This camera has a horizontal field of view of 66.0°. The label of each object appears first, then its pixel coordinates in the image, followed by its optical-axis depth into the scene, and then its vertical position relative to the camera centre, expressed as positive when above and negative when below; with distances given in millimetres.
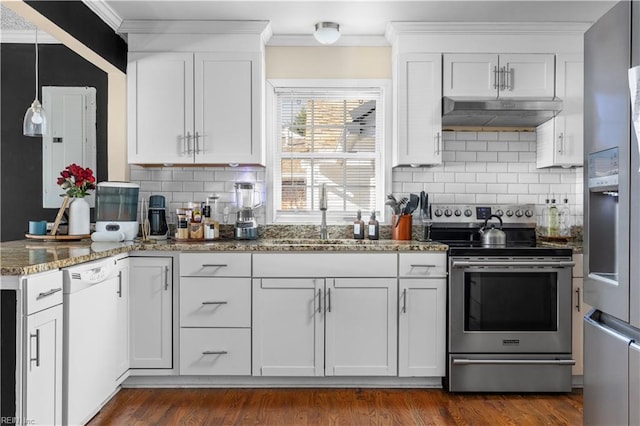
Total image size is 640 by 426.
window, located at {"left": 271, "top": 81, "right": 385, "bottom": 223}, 3814 +422
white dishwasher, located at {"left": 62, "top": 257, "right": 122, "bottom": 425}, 2230 -641
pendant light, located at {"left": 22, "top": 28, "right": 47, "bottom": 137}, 3029 +539
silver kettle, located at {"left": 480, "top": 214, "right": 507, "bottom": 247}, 3296 -178
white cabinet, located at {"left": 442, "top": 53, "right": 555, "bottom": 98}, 3389 +941
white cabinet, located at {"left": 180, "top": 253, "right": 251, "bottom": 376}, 3076 -670
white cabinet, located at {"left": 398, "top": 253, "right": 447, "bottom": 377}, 3070 -649
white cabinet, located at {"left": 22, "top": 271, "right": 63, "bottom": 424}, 1915 -579
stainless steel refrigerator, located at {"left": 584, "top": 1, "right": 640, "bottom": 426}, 1569 -41
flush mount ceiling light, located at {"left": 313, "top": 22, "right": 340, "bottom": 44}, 3350 +1212
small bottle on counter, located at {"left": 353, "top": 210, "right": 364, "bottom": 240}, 3557 -126
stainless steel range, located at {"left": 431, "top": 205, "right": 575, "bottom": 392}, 3025 -687
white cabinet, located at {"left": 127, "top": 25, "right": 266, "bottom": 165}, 3414 +785
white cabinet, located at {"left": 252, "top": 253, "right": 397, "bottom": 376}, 3074 -631
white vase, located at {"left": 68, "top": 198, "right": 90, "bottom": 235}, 3207 -60
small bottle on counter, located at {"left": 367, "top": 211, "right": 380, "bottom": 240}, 3537 -131
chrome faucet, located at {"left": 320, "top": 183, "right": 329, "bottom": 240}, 3613 +3
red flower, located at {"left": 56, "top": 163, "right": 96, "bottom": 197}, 3168 +180
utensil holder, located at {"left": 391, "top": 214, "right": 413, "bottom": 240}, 3521 -109
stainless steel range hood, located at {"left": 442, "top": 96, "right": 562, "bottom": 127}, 3270 +681
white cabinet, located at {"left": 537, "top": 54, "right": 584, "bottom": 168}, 3387 +661
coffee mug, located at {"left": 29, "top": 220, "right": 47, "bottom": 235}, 3246 -128
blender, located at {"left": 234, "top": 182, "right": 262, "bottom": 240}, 3516 -8
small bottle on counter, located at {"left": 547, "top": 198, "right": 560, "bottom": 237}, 3613 -75
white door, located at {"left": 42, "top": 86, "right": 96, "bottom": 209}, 3889 +638
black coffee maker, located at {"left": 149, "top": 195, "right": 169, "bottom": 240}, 3504 -62
